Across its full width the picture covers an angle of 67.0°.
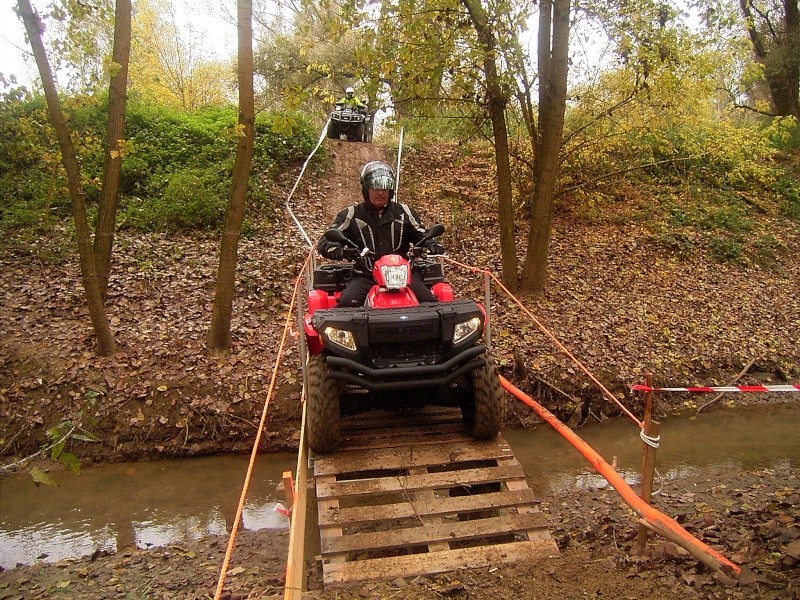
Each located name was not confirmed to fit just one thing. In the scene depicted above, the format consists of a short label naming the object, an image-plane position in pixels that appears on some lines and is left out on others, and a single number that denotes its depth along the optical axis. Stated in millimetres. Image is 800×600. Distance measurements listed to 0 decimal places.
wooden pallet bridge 3672
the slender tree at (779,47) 14500
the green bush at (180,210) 10258
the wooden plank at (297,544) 3089
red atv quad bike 4125
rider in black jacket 5156
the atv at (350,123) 14766
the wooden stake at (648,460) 3498
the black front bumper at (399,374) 4086
